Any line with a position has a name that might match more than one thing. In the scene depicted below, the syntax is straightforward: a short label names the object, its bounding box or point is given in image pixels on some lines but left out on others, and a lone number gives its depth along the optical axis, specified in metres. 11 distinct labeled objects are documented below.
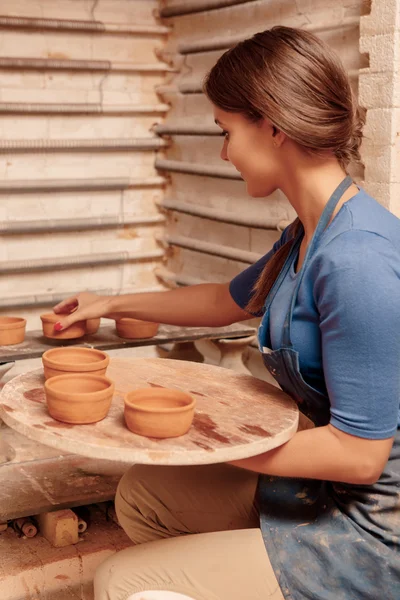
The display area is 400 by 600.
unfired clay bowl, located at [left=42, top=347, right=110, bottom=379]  2.00
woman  1.70
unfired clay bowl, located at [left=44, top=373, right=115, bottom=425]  1.74
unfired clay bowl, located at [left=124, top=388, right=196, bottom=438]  1.70
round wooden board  1.64
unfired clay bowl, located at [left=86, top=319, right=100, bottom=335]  3.24
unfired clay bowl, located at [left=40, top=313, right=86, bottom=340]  3.09
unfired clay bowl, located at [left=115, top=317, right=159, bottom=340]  3.23
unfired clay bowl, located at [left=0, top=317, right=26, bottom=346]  3.15
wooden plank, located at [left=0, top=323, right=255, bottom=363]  3.07
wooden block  2.72
